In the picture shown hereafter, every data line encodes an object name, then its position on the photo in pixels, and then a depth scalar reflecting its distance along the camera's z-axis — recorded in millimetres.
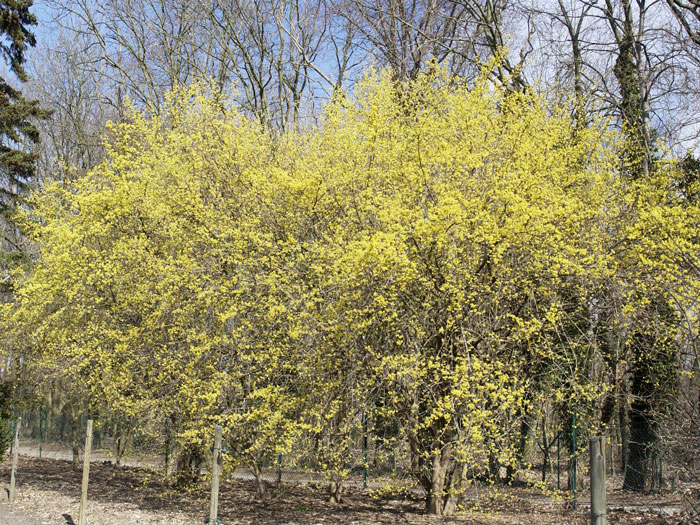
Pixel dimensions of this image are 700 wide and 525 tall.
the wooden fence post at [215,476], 5553
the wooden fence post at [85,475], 7094
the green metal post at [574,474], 9117
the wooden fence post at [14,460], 9023
